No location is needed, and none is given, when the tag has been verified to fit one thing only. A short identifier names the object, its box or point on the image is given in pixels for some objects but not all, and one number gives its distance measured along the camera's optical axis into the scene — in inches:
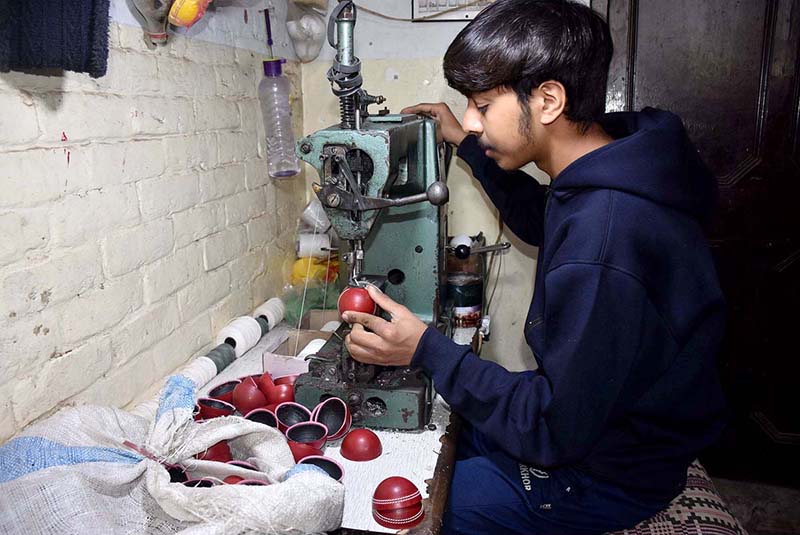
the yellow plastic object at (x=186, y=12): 53.0
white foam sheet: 42.0
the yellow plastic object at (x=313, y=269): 84.7
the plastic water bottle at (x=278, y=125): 80.7
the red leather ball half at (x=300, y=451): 46.4
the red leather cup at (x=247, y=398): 53.3
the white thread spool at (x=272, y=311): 76.7
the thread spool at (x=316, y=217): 90.0
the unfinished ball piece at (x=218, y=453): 43.2
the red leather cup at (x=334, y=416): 50.5
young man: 42.4
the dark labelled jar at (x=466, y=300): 75.2
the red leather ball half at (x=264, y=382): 55.4
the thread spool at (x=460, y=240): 83.9
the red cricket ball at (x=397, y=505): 39.8
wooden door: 85.4
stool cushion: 50.7
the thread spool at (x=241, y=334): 68.2
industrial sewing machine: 51.5
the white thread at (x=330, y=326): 76.0
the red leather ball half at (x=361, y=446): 47.8
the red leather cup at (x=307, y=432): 49.0
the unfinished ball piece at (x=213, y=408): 50.9
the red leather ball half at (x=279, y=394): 54.3
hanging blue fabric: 38.9
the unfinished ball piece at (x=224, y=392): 56.2
